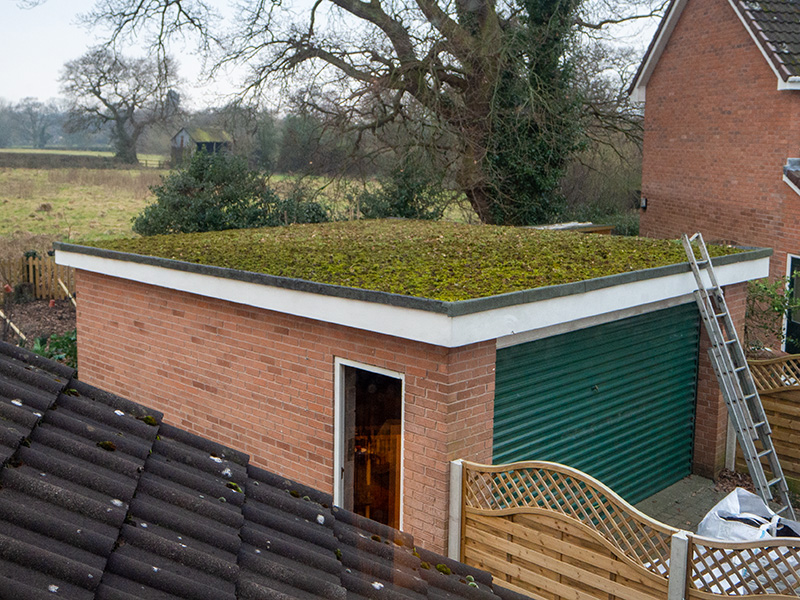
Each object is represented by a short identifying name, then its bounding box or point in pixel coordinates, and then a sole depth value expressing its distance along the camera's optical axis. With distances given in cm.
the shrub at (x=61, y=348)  1498
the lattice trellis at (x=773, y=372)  989
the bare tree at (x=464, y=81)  2008
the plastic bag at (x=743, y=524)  710
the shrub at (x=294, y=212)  1858
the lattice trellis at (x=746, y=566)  548
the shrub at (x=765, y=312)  1181
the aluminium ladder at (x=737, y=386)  839
